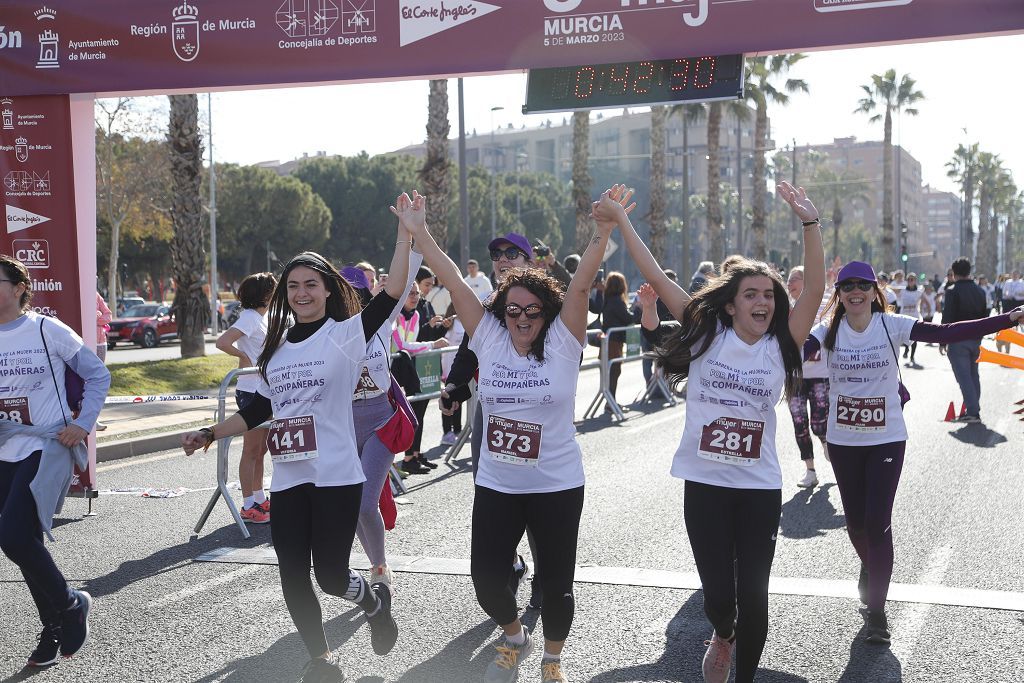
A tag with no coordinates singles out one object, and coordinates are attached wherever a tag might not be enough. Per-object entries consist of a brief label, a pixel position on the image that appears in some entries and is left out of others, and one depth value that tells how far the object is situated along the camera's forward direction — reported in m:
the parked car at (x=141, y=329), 36.78
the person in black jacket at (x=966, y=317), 13.28
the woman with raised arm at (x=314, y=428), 4.56
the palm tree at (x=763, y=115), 40.84
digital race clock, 9.02
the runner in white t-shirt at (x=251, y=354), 7.94
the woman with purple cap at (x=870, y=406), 5.37
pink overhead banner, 8.75
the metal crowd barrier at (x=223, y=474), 7.76
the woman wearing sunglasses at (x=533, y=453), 4.46
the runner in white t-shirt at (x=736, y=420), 4.35
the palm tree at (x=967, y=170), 108.62
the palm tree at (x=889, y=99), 60.44
